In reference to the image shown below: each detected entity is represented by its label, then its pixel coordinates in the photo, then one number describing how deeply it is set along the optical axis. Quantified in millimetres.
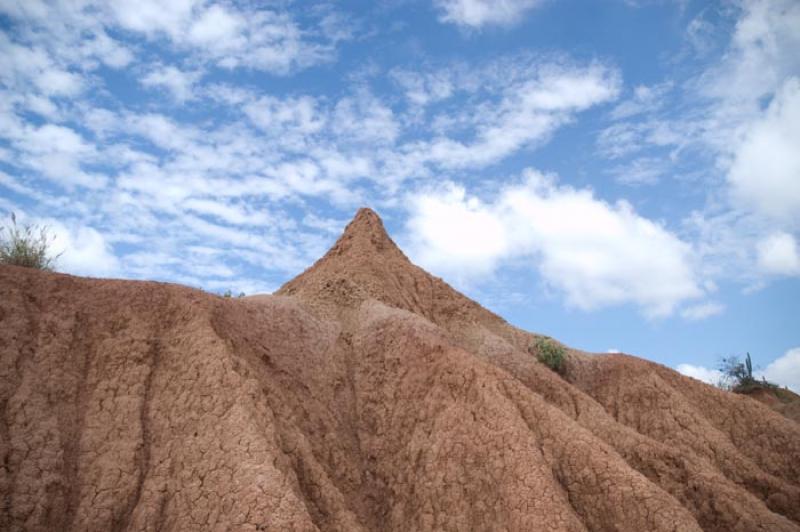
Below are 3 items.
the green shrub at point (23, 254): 24266
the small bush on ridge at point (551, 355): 30405
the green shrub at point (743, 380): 46875
